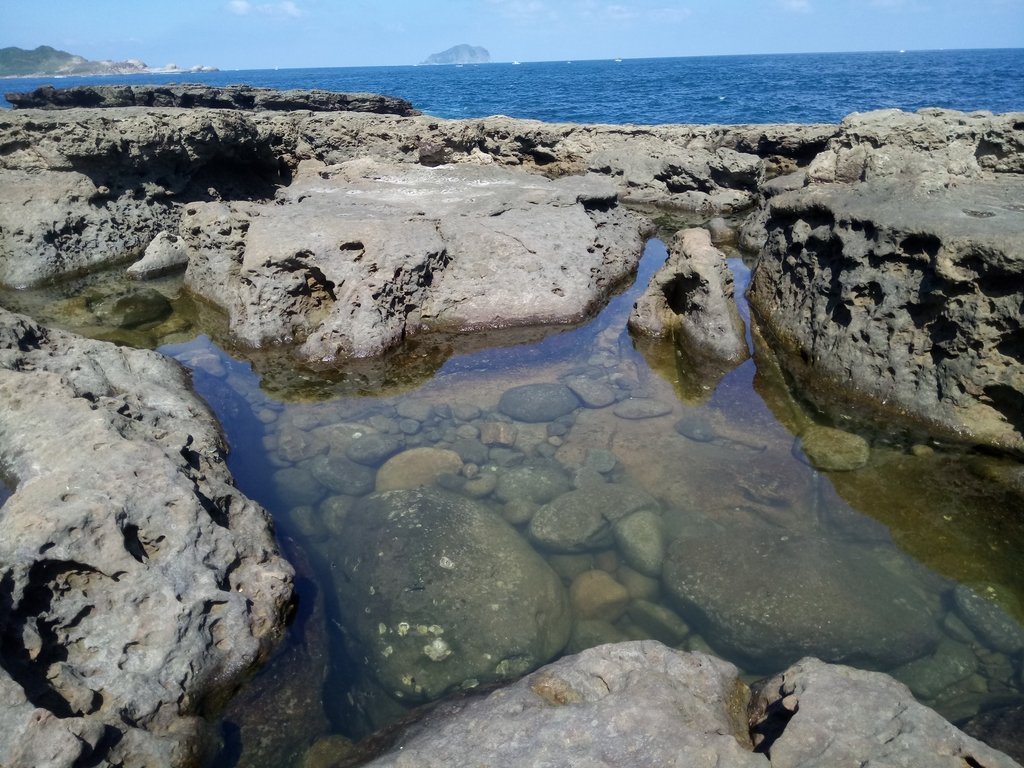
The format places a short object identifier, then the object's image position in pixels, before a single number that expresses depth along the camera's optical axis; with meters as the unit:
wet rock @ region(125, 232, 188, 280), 8.88
